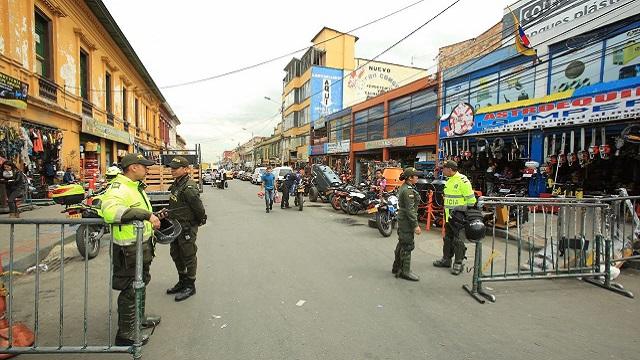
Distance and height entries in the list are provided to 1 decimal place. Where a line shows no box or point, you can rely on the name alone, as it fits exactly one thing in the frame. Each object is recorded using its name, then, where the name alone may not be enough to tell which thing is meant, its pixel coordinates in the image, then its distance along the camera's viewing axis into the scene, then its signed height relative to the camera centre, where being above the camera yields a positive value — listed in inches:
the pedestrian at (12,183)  331.3 -13.3
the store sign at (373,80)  1289.4 +366.7
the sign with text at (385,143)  734.5 +71.2
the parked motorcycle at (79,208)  226.4 -27.7
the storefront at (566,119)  329.1 +63.3
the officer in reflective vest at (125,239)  112.0 -24.5
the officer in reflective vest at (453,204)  206.8 -20.1
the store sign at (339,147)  1013.2 +80.9
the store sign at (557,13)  366.5 +195.9
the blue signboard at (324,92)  1353.3 +332.8
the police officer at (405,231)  194.5 -35.6
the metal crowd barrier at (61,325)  103.8 -50.2
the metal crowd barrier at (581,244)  175.8 -41.8
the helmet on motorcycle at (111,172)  222.7 -1.3
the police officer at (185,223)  165.8 -26.7
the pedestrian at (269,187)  474.3 -22.5
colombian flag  421.1 +166.7
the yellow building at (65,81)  382.0 +140.8
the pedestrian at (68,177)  457.4 -9.4
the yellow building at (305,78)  1378.0 +424.4
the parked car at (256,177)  1177.8 -21.2
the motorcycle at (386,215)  315.9 -42.8
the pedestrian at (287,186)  509.0 -22.5
